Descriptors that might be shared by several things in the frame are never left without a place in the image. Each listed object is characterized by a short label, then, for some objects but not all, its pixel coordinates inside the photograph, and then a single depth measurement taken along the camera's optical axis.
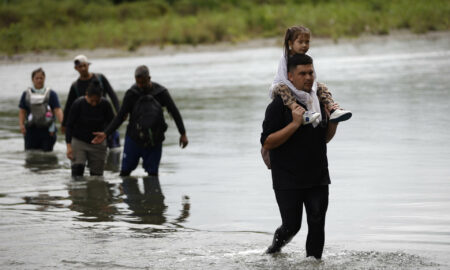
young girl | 13.09
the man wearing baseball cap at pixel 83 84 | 25.03
